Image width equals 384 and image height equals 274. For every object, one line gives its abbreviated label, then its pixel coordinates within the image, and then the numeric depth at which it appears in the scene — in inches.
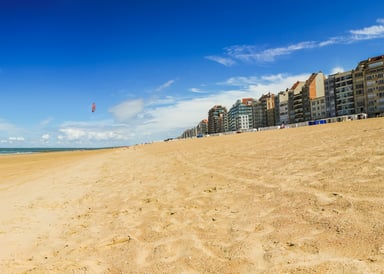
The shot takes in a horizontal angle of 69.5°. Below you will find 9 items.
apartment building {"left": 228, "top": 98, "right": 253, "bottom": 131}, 6574.8
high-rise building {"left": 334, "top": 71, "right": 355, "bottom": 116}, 3368.6
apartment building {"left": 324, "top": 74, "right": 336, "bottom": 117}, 3654.5
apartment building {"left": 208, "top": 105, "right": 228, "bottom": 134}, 7642.7
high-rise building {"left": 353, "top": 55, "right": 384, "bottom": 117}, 3024.1
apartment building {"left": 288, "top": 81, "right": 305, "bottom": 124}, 4574.3
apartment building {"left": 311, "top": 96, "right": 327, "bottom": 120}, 3848.4
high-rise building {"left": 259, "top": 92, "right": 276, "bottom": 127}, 5659.5
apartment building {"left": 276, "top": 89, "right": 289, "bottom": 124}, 4842.5
